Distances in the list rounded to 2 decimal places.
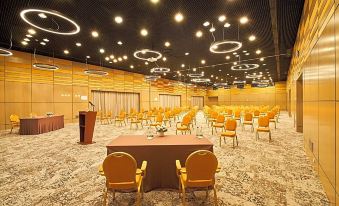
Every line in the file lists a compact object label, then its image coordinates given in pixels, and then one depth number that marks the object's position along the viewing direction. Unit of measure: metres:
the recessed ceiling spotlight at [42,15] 7.07
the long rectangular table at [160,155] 3.58
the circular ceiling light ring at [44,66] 10.65
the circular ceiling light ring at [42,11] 4.93
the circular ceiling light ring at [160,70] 12.97
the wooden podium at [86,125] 7.84
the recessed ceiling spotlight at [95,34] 9.10
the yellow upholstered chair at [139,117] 12.30
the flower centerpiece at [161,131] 4.45
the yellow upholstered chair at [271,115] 10.60
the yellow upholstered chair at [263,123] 7.93
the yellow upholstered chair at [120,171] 2.68
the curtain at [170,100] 27.06
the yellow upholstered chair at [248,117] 10.17
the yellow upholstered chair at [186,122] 8.48
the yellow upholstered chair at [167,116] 12.38
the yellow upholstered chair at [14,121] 10.83
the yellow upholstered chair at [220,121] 9.24
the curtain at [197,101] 37.00
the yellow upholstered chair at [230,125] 7.14
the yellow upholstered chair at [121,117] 12.93
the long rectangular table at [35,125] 10.17
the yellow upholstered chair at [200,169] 2.78
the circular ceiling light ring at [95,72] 13.17
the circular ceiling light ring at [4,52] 8.17
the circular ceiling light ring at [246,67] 15.72
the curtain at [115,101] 17.89
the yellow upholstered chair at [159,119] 10.33
